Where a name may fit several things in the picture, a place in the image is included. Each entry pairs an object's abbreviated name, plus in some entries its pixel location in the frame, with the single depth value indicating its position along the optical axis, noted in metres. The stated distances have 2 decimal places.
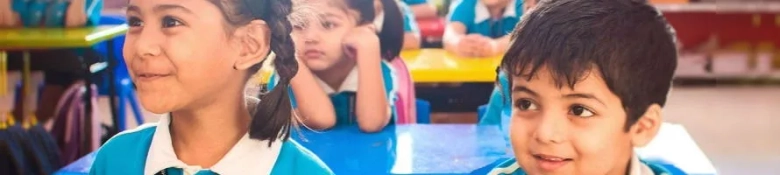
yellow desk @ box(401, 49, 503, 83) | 1.78
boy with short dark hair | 0.95
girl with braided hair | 1.00
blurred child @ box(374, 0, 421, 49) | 1.63
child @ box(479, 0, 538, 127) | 1.10
